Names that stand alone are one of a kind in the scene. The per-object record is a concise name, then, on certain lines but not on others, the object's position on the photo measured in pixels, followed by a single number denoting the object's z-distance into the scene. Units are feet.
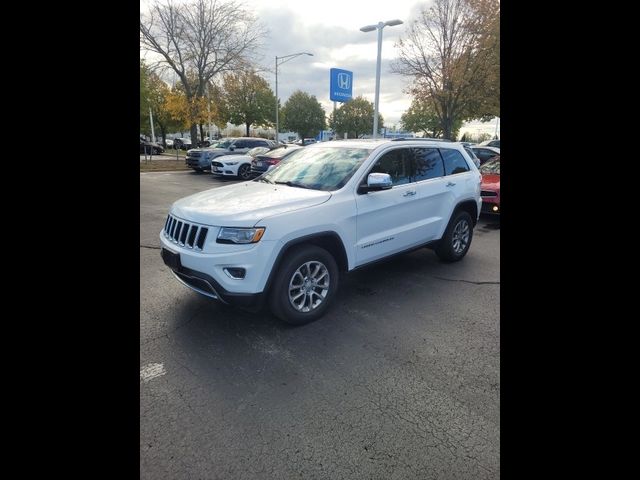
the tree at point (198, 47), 78.33
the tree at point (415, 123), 194.63
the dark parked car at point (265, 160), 47.03
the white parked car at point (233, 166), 52.90
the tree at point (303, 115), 205.98
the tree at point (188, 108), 85.56
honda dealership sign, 60.54
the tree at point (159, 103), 132.16
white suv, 10.43
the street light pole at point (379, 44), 52.93
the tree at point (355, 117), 215.92
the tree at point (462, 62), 53.11
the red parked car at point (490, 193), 25.67
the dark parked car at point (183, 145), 157.79
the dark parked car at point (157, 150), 114.30
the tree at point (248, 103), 144.05
